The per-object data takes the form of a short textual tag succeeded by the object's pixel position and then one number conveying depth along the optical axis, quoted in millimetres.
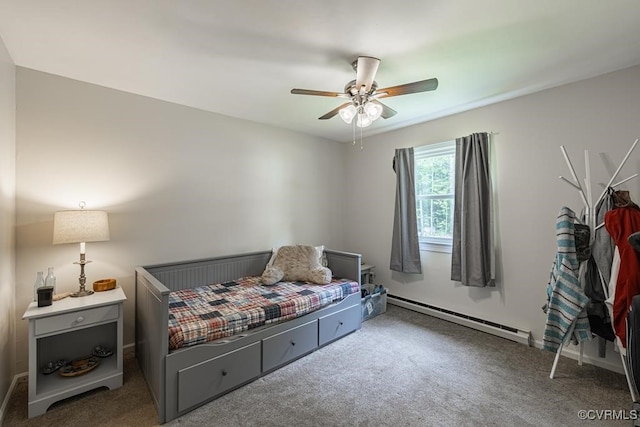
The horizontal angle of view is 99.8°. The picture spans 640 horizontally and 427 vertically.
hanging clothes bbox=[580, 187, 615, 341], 1979
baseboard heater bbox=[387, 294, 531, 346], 2674
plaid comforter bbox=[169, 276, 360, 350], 1876
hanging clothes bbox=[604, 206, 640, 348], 1688
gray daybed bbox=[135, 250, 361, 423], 1705
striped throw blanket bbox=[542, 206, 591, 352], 1957
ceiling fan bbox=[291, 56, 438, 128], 1841
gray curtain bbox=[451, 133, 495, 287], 2844
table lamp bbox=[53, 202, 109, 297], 1957
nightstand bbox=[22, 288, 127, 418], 1724
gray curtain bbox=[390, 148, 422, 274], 3518
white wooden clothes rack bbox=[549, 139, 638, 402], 2002
